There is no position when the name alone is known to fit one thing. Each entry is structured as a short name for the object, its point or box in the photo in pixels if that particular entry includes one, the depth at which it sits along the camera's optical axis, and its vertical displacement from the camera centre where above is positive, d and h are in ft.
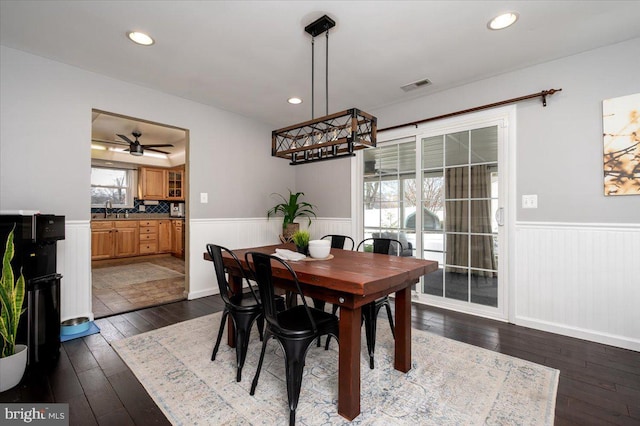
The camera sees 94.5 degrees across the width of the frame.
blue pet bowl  8.90 -3.41
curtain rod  9.27 +3.77
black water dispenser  7.09 -1.71
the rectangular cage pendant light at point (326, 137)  6.79 +2.01
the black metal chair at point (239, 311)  6.70 -2.22
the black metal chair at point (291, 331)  5.34 -2.21
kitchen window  22.74 +2.25
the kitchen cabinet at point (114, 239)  20.49 -1.74
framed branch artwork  8.05 +1.92
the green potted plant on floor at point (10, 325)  6.09 -2.32
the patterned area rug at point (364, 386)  5.39 -3.67
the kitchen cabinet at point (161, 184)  23.50 +2.56
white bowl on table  7.33 -0.87
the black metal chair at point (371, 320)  7.17 -2.63
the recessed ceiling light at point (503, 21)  7.16 +4.82
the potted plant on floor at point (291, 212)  15.29 +0.13
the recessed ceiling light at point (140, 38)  7.94 +4.85
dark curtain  10.69 -0.12
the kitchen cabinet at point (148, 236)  22.70 -1.67
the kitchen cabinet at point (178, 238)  23.08 -1.88
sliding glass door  10.54 +0.21
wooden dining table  5.18 -1.50
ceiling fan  18.27 +4.30
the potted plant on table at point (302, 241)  8.15 -0.74
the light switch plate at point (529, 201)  9.66 +0.40
